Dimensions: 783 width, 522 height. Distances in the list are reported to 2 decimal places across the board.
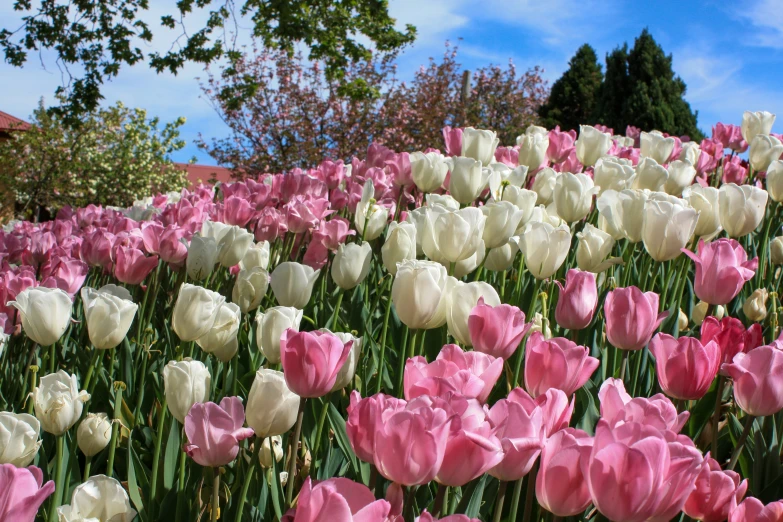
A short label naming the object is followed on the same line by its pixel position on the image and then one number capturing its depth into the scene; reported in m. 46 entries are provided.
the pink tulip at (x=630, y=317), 1.51
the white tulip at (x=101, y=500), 1.14
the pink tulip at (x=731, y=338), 1.52
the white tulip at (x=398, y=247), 2.13
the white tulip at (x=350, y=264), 2.13
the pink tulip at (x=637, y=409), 1.04
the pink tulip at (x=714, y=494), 1.05
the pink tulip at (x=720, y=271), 1.80
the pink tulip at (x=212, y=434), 1.15
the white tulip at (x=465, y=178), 2.82
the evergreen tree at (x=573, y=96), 18.48
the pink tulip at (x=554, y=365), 1.24
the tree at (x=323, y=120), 16.02
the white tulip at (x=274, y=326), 1.48
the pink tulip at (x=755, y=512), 0.96
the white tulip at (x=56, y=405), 1.35
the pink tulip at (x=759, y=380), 1.29
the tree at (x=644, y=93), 13.39
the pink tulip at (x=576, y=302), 1.62
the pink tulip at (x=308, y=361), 1.16
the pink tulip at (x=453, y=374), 1.03
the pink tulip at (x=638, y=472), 0.86
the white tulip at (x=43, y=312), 1.70
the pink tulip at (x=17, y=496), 0.87
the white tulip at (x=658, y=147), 4.12
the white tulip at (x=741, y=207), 2.56
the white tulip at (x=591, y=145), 3.79
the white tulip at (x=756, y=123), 4.57
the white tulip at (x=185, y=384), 1.31
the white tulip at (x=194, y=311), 1.61
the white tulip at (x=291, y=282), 1.92
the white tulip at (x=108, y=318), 1.65
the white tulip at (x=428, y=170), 3.33
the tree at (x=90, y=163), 18.27
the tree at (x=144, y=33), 8.38
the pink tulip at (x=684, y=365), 1.35
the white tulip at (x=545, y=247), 2.05
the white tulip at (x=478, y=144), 3.47
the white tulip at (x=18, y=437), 1.17
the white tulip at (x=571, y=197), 2.61
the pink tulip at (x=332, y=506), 0.79
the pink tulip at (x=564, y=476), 0.93
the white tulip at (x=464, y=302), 1.55
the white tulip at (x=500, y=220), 2.19
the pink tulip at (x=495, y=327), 1.39
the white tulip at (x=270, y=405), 1.22
